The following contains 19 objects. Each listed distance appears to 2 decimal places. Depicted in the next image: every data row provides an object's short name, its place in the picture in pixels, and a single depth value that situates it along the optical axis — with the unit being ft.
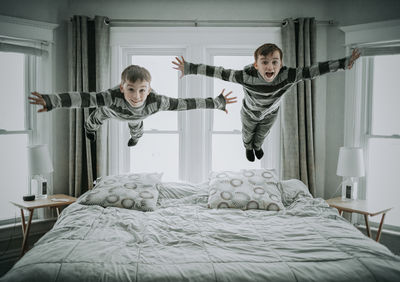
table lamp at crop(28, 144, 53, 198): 9.96
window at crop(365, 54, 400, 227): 10.50
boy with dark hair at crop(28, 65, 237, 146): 5.05
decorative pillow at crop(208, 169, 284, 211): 9.32
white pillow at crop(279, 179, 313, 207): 9.91
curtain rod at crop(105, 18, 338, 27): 11.47
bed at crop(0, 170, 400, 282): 5.44
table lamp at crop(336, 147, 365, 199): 10.19
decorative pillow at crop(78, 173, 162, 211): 9.35
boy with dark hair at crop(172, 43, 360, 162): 4.94
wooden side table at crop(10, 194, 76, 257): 9.52
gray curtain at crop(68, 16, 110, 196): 11.32
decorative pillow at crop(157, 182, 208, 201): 10.44
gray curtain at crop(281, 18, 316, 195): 11.13
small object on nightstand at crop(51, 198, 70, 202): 10.44
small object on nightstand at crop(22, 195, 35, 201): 10.14
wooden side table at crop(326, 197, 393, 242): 9.53
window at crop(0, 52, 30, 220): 10.23
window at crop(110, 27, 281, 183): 11.57
